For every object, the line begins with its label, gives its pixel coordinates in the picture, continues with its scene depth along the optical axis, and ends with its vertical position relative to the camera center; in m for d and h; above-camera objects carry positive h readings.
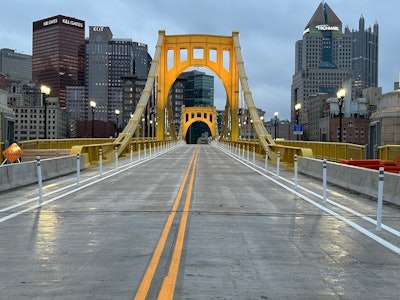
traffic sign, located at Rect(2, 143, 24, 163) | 20.31 -0.80
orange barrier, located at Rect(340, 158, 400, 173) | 18.23 -1.01
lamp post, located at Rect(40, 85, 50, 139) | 32.94 +3.34
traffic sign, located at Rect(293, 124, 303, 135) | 44.16 +0.89
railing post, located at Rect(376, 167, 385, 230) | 8.79 -1.20
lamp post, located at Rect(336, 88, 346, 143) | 32.70 +3.29
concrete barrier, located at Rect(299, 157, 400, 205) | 12.28 -1.35
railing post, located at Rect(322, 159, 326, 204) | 12.49 -1.34
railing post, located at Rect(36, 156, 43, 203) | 12.32 -1.27
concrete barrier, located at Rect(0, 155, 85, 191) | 14.97 -1.39
